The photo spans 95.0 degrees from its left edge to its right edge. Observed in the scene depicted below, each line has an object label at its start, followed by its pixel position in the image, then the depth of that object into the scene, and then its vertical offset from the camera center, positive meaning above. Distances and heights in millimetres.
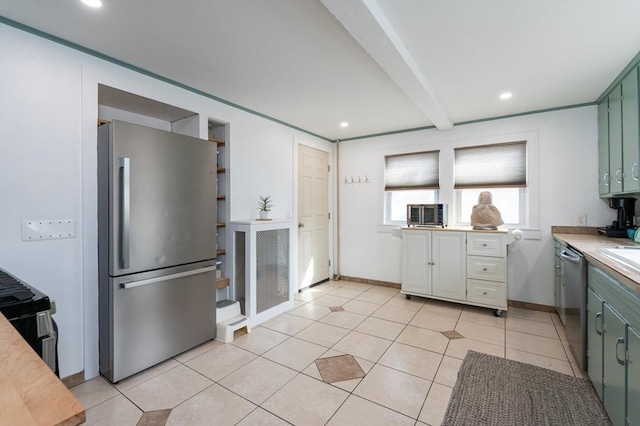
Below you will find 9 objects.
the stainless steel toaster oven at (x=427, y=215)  3678 -37
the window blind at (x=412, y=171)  4078 +598
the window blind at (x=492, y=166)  3529 +580
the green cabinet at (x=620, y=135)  2236 +669
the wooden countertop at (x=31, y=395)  542 -370
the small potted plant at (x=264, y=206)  3318 +81
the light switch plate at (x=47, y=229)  1862 -103
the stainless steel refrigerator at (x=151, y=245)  2023 -244
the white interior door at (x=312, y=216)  4246 -51
